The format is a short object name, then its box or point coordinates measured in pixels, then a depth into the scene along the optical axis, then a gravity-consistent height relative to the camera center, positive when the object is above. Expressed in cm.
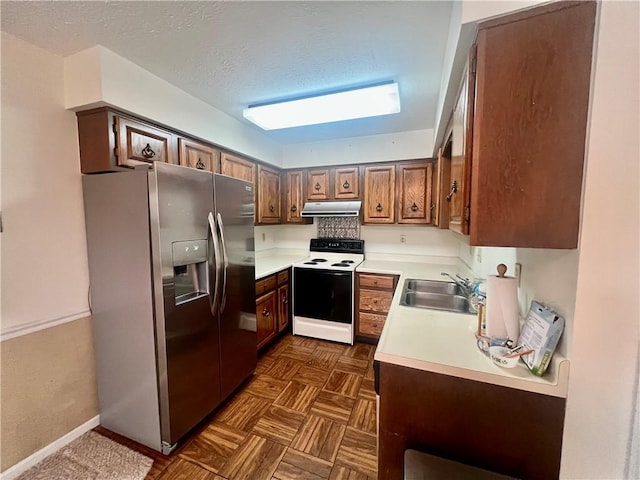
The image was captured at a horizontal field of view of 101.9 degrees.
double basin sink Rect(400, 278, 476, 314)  203 -62
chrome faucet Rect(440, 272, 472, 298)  195 -52
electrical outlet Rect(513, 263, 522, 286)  130 -25
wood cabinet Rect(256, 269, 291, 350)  258 -94
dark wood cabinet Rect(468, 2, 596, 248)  81 +31
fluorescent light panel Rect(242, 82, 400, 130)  190 +89
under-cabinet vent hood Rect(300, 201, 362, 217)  311 +12
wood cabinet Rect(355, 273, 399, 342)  282 -91
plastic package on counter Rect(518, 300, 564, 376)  94 -44
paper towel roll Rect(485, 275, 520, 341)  114 -39
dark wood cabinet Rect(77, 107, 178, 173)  161 +49
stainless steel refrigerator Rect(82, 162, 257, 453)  149 -49
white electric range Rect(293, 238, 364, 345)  289 -92
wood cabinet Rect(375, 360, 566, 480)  95 -81
